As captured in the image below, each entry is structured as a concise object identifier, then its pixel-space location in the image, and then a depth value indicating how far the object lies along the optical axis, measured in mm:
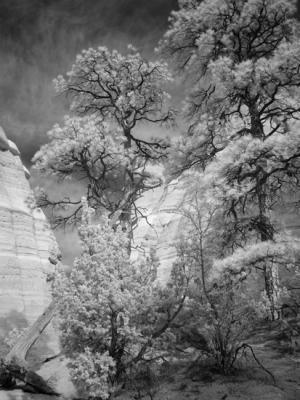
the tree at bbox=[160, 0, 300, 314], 10453
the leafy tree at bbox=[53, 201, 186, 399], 7133
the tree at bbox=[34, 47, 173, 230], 14624
